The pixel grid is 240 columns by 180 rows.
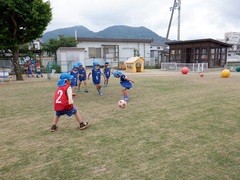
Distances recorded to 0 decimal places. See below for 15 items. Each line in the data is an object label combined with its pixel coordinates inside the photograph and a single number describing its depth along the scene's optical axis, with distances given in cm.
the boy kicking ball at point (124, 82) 774
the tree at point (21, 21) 1396
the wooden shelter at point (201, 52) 2310
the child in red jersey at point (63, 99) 450
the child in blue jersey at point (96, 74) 922
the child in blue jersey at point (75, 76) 950
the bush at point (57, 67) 2302
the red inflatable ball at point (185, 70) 1912
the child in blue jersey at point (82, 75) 1042
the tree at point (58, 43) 3278
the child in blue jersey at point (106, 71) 1162
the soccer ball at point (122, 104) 646
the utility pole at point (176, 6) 3035
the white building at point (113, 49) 3347
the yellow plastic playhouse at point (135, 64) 2394
